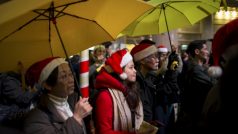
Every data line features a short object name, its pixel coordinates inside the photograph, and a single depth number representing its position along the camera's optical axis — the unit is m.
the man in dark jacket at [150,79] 5.28
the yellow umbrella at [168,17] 6.16
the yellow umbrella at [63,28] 3.62
